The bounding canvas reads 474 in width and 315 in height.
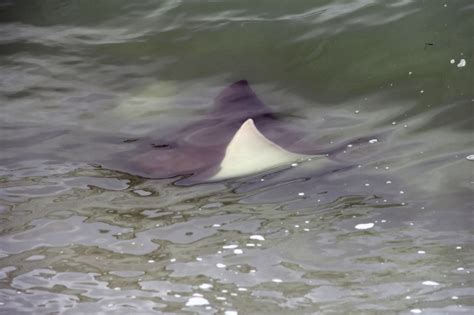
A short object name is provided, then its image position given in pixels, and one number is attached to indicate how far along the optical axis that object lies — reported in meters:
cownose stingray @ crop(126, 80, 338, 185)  7.09
